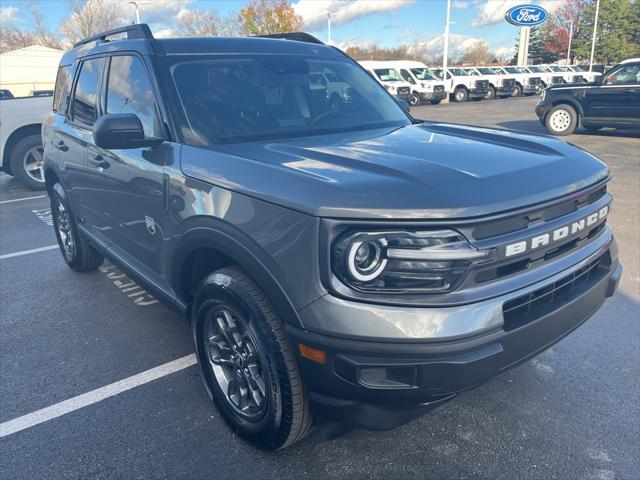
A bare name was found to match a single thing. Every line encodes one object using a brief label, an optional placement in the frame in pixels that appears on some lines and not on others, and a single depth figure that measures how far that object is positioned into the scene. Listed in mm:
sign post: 37875
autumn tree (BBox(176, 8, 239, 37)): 46719
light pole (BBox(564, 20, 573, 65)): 60925
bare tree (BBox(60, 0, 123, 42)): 37469
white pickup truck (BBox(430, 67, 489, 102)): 27719
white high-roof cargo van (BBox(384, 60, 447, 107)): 25656
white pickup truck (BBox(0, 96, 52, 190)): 8656
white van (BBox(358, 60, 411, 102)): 25047
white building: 28141
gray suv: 1864
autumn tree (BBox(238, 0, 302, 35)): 42906
